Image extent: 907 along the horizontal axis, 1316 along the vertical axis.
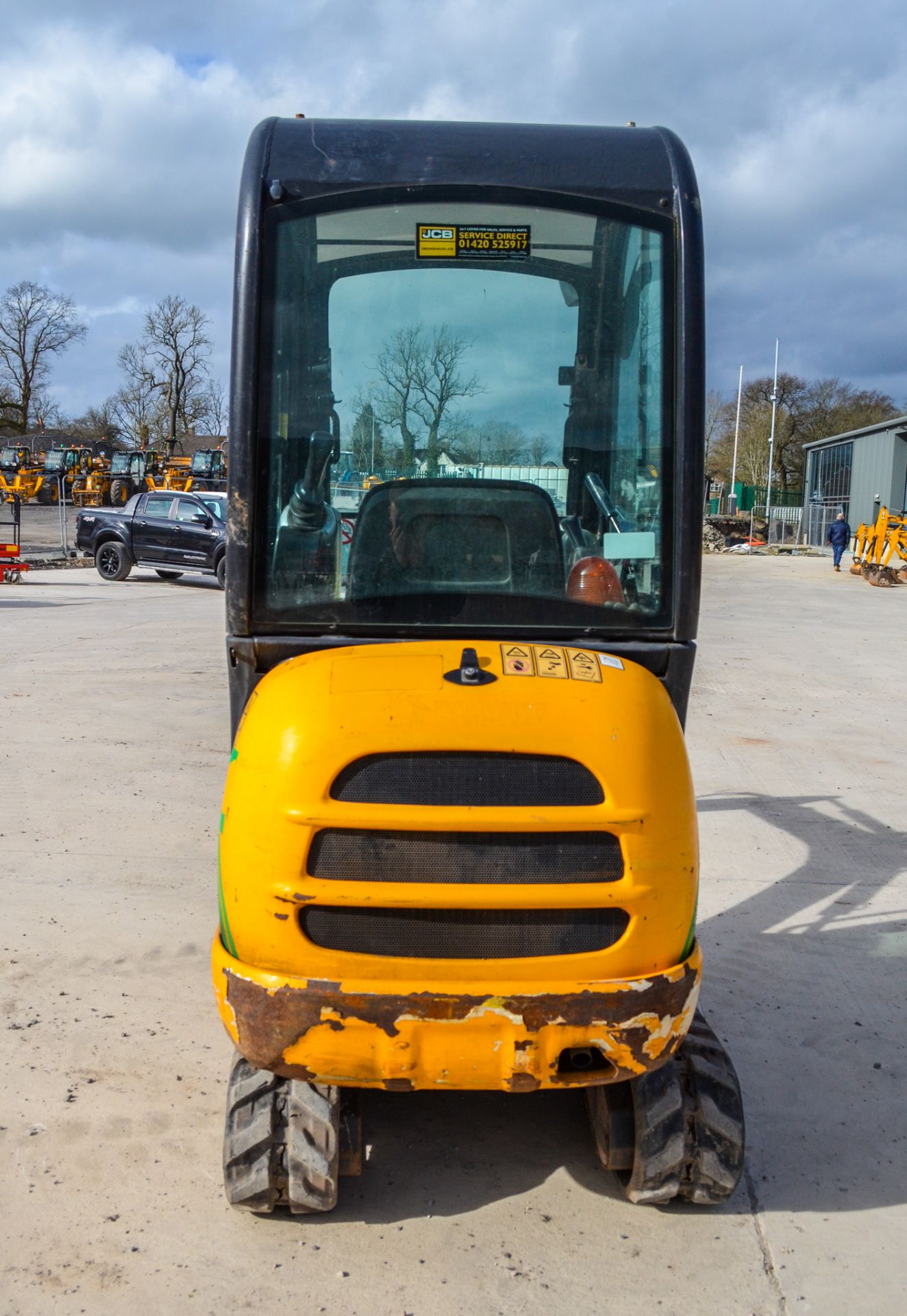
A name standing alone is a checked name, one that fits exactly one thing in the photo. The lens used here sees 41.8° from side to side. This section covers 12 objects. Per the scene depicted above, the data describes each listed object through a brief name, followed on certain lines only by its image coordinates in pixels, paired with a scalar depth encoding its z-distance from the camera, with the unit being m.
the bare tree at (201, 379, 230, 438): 72.69
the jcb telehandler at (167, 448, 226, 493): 46.06
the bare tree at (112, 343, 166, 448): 72.38
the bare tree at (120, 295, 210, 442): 70.19
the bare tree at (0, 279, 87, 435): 75.88
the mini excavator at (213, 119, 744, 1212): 2.76
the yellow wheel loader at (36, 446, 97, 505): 52.09
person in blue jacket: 35.12
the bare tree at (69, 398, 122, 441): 77.50
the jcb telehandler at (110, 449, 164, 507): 51.44
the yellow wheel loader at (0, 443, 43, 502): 53.34
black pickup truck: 24.11
